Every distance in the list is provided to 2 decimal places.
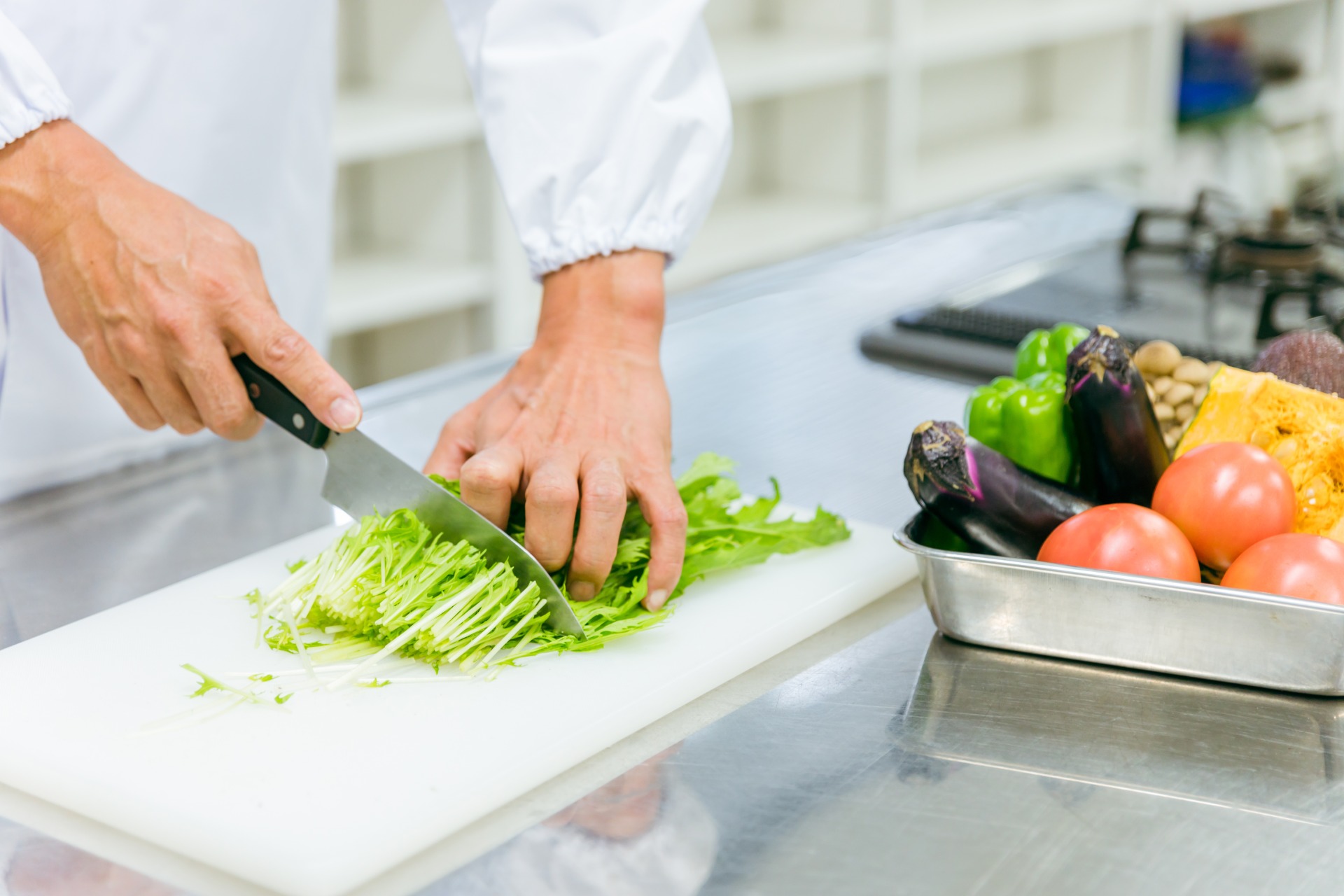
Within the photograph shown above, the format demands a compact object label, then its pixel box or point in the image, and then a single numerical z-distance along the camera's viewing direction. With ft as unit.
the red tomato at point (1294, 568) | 4.73
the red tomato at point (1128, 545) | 4.81
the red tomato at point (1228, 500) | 4.88
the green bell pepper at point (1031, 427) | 5.17
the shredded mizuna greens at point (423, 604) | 4.93
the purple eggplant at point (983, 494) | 4.93
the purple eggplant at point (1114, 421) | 5.03
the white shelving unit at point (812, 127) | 10.93
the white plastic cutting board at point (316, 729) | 4.49
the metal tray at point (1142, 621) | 4.74
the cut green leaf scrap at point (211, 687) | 4.77
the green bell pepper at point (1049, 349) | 5.45
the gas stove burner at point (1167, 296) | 6.47
